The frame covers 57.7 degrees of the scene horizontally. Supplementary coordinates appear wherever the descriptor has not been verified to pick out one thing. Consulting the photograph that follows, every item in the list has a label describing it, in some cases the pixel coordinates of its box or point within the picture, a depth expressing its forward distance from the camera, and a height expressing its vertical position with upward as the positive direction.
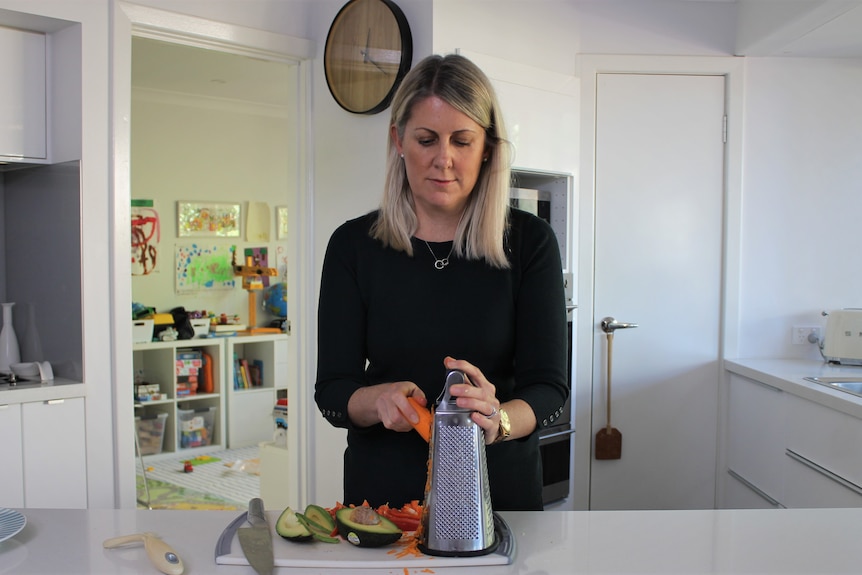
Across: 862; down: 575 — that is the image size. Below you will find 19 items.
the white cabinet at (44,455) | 2.32 -0.58
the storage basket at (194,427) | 5.40 -1.13
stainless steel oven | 2.92 -0.70
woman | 1.41 -0.04
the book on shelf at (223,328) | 5.55 -0.44
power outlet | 3.30 -0.26
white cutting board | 1.08 -0.41
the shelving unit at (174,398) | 5.28 -0.91
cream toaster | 3.01 -0.25
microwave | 2.80 +0.25
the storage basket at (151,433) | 5.26 -1.13
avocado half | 1.12 -0.38
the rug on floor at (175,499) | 4.25 -1.31
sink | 2.74 -0.39
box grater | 1.08 -0.30
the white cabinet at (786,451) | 2.40 -0.63
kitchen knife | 1.06 -0.40
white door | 3.21 -0.04
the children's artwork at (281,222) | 6.06 +0.34
